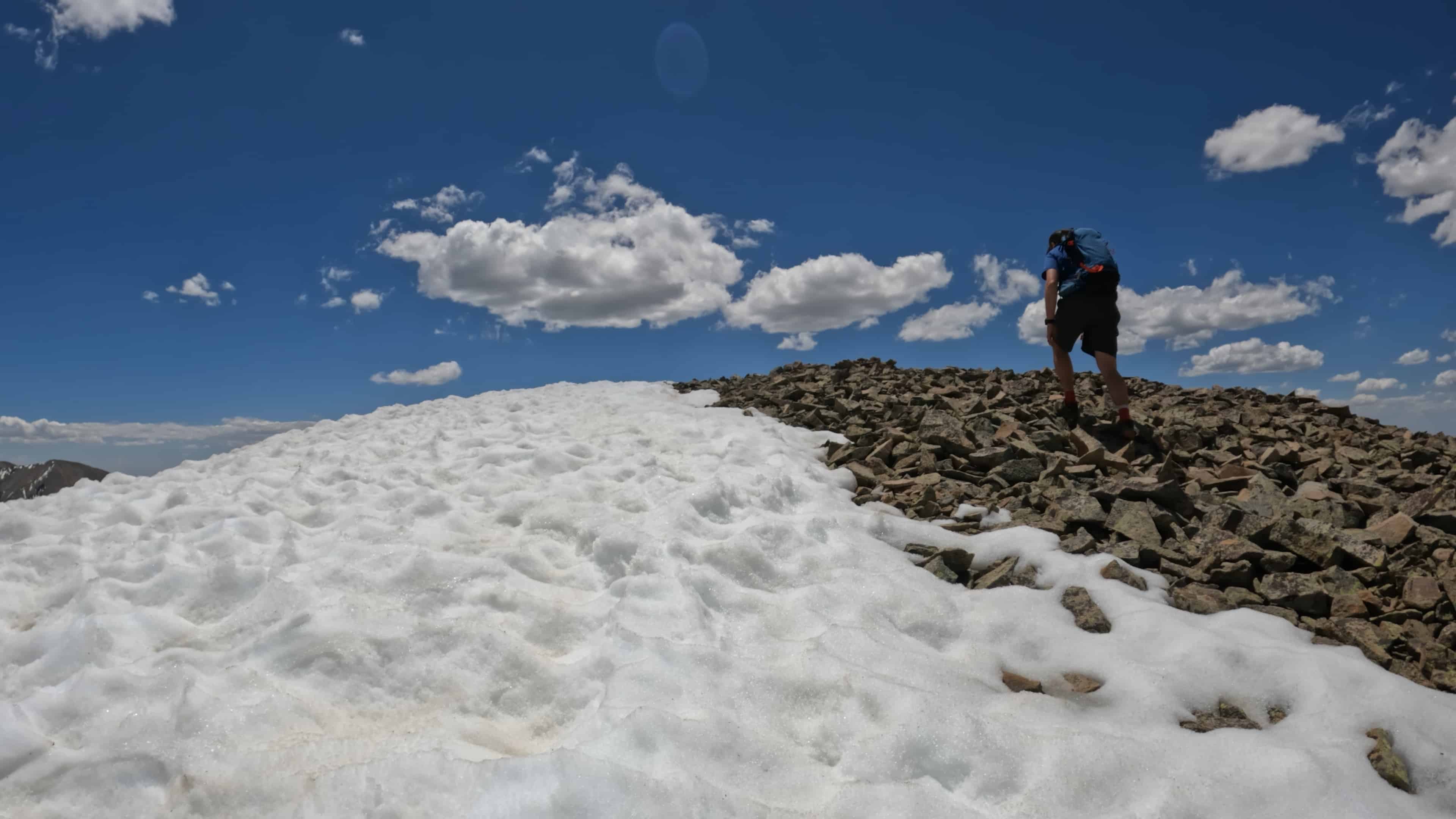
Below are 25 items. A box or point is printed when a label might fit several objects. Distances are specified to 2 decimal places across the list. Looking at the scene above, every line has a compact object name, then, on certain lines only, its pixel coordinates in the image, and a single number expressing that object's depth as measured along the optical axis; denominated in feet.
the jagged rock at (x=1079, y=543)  15.12
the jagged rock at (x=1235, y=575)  13.75
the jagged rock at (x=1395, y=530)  14.87
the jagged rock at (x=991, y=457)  20.12
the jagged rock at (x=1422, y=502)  16.35
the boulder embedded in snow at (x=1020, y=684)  10.95
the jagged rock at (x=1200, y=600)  13.05
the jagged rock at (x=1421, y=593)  12.55
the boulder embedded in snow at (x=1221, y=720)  10.08
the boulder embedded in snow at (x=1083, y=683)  10.96
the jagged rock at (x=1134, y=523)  15.28
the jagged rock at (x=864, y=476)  20.38
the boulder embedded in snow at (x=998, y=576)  14.16
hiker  24.54
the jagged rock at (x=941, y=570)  14.53
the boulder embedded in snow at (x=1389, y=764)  8.95
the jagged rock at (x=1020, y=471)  19.40
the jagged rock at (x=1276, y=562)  14.02
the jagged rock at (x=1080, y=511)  15.99
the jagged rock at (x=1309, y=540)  14.20
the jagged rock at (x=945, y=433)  21.40
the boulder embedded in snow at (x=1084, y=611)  12.53
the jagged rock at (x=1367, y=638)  11.44
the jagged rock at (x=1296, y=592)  12.80
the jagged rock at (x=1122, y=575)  13.84
